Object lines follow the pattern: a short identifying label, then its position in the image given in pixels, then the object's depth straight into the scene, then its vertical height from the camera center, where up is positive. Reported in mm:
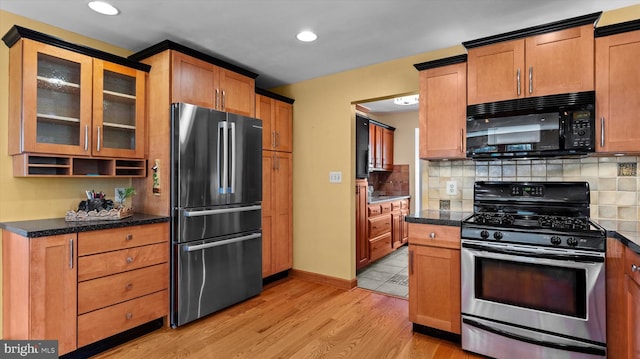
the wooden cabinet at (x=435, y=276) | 2338 -710
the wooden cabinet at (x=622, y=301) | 1579 -638
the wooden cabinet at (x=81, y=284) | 1989 -698
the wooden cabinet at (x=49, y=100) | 2186 +586
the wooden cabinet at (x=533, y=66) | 2127 +810
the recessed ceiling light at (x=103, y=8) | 2164 +1192
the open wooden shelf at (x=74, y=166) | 2258 +113
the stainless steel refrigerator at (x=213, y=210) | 2598 -257
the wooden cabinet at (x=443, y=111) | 2561 +575
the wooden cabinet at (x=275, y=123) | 3598 +686
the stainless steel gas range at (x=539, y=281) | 1901 -630
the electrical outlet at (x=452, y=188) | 2879 -57
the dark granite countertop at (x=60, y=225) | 1982 -297
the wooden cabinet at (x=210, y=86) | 2691 +872
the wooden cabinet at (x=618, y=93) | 2014 +567
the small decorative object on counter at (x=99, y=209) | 2410 -222
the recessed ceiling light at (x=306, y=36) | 2633 +1210
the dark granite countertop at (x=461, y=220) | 1644 -283
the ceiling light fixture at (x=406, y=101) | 4592 +1184
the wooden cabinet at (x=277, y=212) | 3605 -359
